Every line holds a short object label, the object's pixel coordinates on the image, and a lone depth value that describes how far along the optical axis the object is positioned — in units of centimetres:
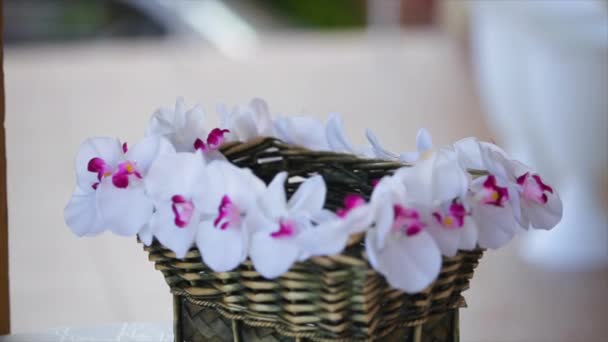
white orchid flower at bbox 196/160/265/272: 168
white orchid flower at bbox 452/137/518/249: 171
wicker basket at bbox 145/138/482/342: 167
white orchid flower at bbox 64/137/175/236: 173
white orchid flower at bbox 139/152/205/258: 170
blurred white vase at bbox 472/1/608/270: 423
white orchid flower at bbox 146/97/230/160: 178
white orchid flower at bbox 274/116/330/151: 181
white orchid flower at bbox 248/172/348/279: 165
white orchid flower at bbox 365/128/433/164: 179
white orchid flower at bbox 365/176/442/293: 165
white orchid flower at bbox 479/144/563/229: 175
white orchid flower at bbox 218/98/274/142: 180
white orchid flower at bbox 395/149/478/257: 168
